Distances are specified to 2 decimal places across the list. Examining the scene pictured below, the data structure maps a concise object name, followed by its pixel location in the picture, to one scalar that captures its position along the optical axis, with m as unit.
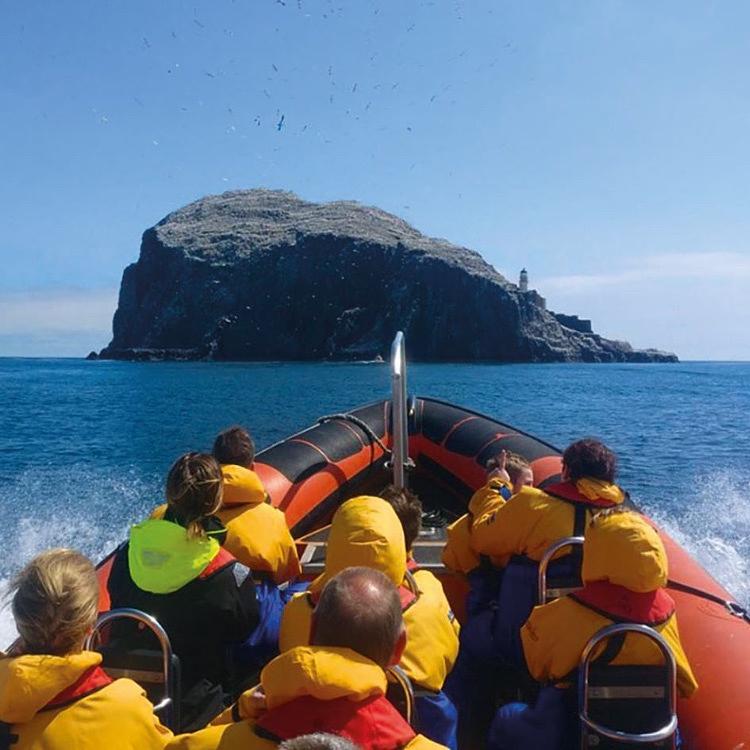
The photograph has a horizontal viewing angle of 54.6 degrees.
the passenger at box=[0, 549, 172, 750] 1.71
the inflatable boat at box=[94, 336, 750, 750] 2.75
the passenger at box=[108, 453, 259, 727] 2.61
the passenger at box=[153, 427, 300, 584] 3.23
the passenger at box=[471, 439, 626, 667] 3.07
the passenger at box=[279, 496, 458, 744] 2.33
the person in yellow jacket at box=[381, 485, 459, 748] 2.35
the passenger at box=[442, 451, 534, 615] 3.53
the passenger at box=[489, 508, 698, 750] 2.31
